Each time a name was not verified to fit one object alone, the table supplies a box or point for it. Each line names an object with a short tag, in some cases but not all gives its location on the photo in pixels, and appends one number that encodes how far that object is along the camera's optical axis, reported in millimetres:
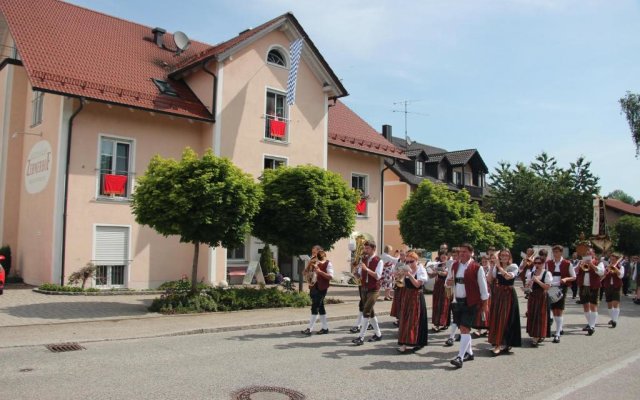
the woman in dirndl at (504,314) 9719
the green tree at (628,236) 49094
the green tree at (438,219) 21875
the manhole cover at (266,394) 6445
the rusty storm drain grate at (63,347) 9116
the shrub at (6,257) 19578
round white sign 18672
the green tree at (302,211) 15852
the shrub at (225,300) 13727
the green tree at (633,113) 34500
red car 15117
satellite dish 24156
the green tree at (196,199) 13406
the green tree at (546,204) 38875
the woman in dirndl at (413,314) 9422
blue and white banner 22453
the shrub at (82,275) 17156
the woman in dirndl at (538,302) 10609
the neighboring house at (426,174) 35469
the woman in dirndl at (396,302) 10698
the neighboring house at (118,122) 18031
